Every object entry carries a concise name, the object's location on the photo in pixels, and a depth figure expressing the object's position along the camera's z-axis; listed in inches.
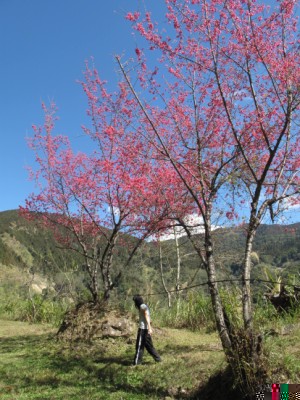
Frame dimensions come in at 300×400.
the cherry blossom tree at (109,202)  364.2
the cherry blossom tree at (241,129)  212.3
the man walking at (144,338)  271.4
